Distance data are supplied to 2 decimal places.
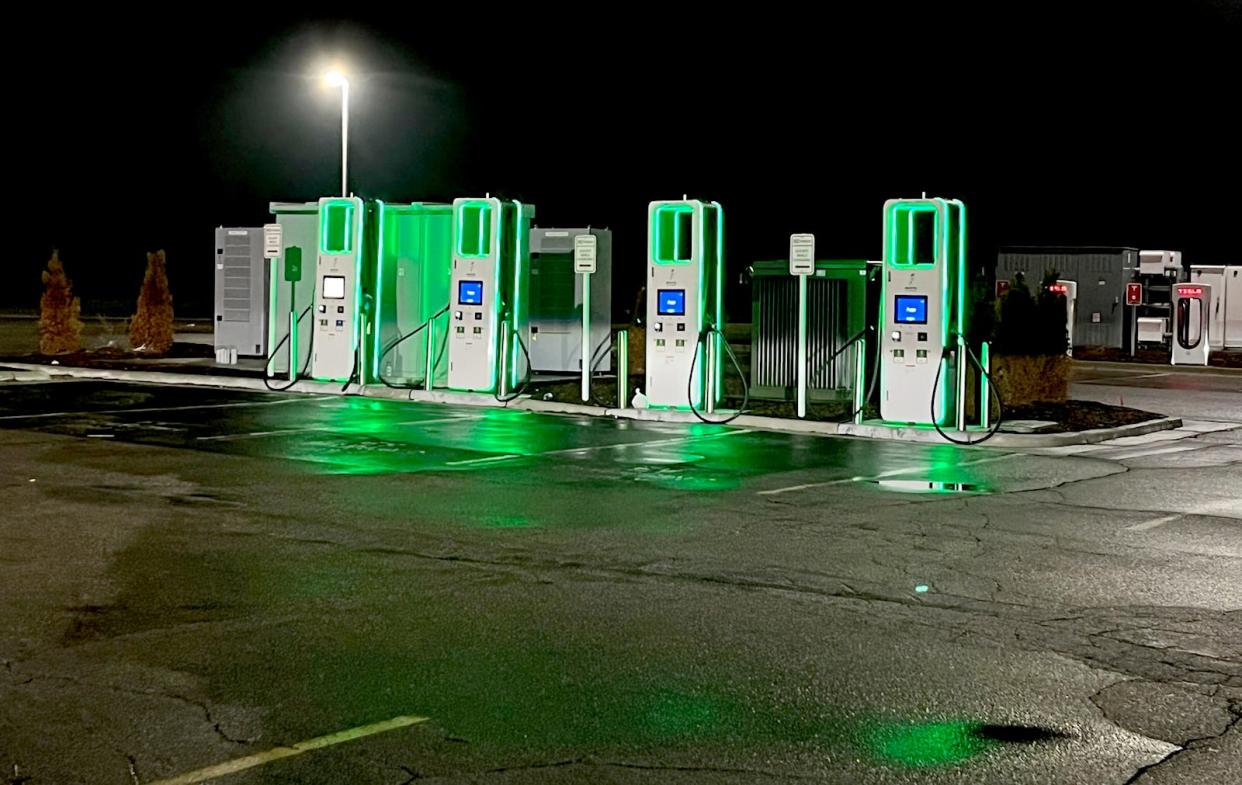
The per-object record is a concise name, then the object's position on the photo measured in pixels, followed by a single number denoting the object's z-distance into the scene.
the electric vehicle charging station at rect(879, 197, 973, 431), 17.91
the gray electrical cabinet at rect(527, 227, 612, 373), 25.52
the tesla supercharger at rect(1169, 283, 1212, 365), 31.95
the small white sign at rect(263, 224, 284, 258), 23.72
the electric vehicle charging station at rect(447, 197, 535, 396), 21.83
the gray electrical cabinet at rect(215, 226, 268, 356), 28.06
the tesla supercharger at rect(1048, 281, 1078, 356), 32.01
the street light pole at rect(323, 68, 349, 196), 31.23
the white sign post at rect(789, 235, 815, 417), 18.39
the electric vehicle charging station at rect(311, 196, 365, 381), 23.12
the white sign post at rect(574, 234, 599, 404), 20.72
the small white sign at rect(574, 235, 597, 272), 20.72
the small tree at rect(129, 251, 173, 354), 29.92
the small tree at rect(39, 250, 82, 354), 29.16
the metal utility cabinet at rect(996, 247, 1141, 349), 36.38
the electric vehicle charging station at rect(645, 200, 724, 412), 19.64
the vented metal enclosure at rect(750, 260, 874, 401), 20.12
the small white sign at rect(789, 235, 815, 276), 18.38
